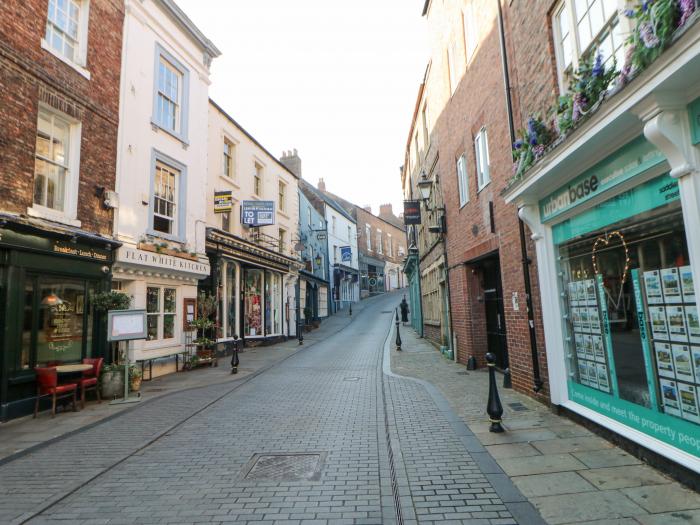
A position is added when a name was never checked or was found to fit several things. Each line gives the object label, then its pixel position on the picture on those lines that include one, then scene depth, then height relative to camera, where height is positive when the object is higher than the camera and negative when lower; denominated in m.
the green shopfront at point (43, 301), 7.48 +0.48
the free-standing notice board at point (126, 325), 8.48 -0.05
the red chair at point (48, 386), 7.64 -1.08
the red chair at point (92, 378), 8.39 -1.09
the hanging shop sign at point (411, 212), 17.48 +4.03
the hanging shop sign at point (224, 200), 15.38 +4.25
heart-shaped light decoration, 4.77 +0.69
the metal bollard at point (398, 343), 16.06 -1.18
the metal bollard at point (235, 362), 11.88 -1.22
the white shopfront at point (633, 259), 3.68 +0.49
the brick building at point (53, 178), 7.73 +3.07
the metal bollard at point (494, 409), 5.69 -1.34
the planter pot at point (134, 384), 9.50 -1.37
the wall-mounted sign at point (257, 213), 17.84 +4.35
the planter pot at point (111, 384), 8.95 -1.29
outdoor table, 7.97 -0.83
